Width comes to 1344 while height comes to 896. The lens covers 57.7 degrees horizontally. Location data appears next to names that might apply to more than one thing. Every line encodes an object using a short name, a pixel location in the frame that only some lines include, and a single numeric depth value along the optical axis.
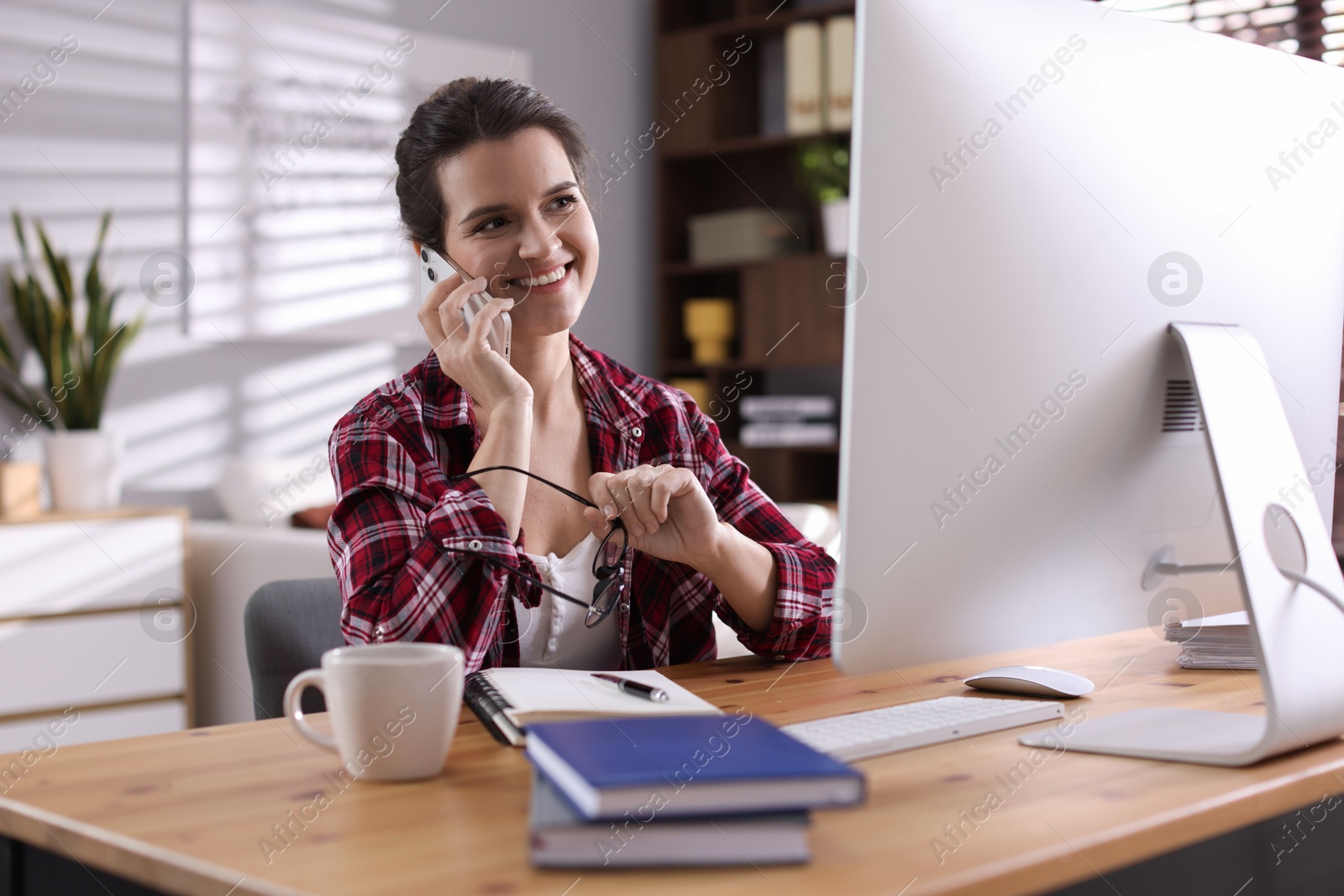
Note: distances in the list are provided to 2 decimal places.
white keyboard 0.89
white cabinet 2.96
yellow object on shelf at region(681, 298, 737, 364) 4.68
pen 1.01
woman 1.26
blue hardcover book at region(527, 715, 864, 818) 0.65
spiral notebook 0.96
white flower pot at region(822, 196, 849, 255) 4.18
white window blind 3.76
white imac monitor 0.79
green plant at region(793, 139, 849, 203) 4.22
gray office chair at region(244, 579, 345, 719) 1.38
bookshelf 4.37
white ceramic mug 0.83
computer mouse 1.10
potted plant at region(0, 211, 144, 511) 3.24
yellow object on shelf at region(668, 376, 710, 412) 4.72
